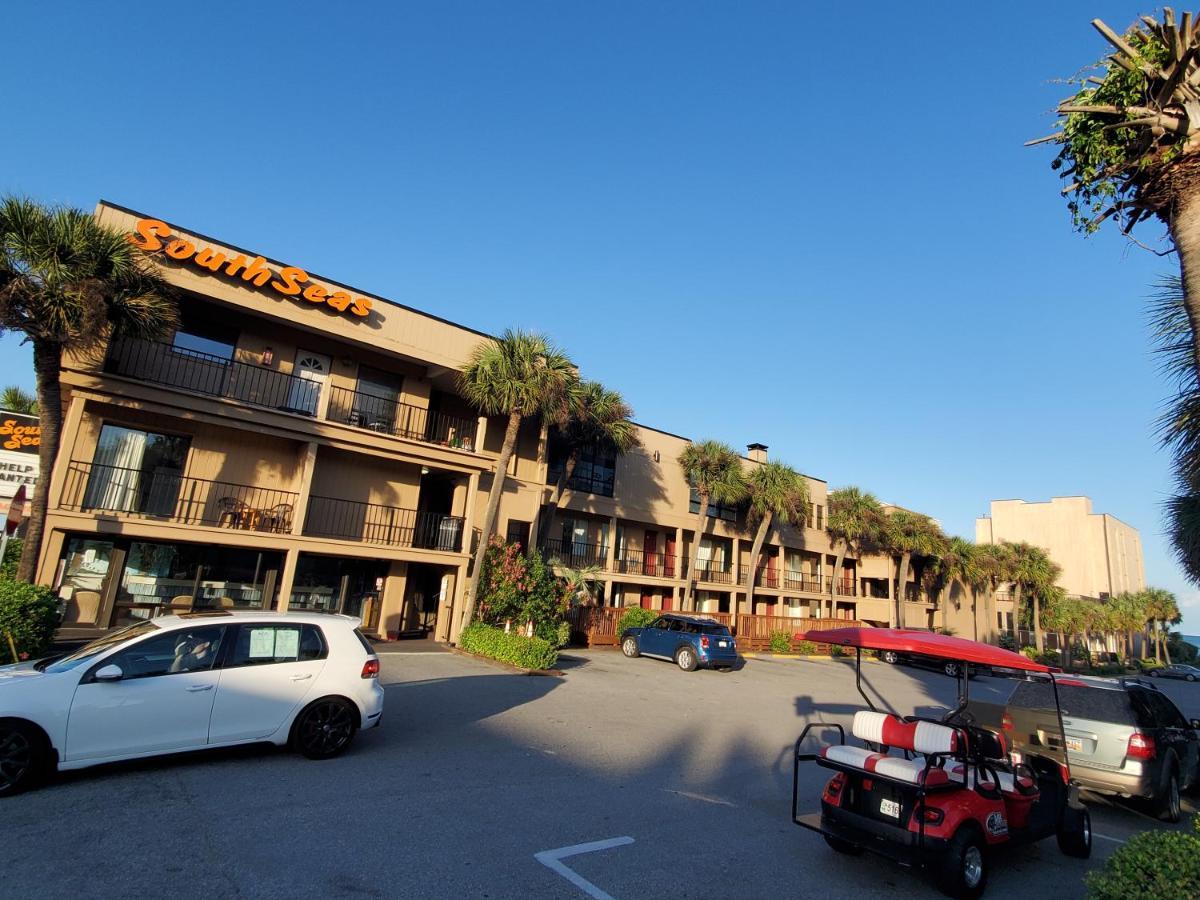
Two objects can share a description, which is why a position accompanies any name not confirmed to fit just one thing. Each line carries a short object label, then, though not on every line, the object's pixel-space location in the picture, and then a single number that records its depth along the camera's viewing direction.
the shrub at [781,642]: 32.00
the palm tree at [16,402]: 21.64
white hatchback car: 5.89
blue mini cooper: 19.98
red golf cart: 5.04
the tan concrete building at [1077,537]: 88.25
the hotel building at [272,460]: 15.36
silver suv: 7.95
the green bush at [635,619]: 25.02
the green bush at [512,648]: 16.14
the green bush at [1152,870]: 3.83
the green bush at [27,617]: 10.36
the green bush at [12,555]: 16.38
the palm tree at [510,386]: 18.84
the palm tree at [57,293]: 11.43
